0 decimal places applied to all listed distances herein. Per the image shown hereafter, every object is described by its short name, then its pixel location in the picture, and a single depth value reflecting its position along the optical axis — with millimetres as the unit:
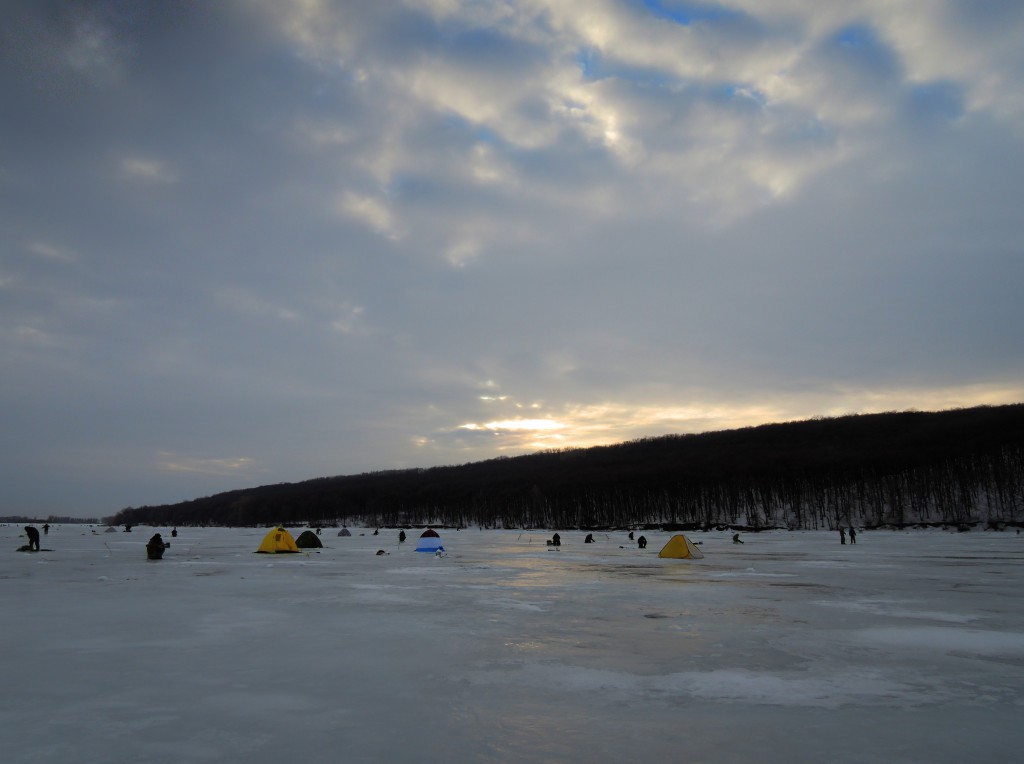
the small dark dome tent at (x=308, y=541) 35406
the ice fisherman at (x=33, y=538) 29083
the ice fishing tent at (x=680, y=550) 27616
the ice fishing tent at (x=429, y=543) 32562
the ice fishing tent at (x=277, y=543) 30516
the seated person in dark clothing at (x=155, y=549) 25359
